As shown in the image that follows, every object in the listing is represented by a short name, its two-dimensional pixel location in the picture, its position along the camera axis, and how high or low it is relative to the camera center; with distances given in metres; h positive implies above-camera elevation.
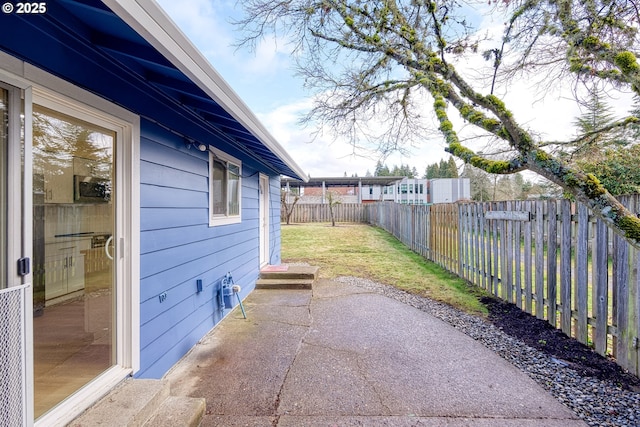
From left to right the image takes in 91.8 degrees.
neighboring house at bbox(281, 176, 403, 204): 23.81 +2.55
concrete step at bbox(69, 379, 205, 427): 1.76 -1.18
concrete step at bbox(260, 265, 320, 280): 6.11 -1.20
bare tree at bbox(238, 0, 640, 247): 2.67 +2.12
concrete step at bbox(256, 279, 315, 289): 5.83 -1.34
